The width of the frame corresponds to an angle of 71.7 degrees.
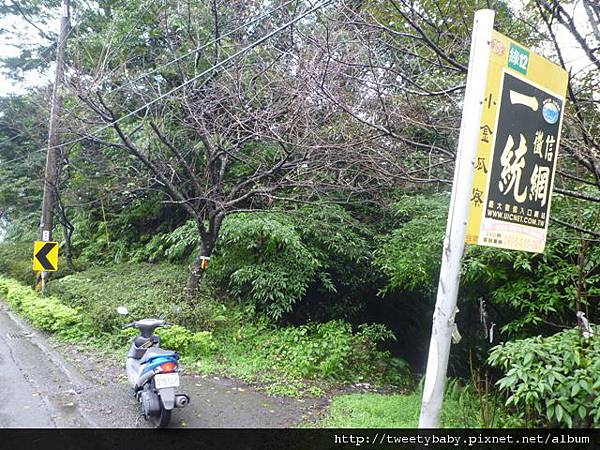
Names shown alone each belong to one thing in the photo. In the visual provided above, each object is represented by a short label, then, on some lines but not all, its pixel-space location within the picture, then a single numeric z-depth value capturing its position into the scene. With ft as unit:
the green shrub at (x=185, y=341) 21.27
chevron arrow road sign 30.86
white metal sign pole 6.93
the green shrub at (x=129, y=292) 24.25
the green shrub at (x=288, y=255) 26.43
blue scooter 12.98
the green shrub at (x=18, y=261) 42.57
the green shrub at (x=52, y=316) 25.02
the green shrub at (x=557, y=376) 9.29
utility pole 30.60
